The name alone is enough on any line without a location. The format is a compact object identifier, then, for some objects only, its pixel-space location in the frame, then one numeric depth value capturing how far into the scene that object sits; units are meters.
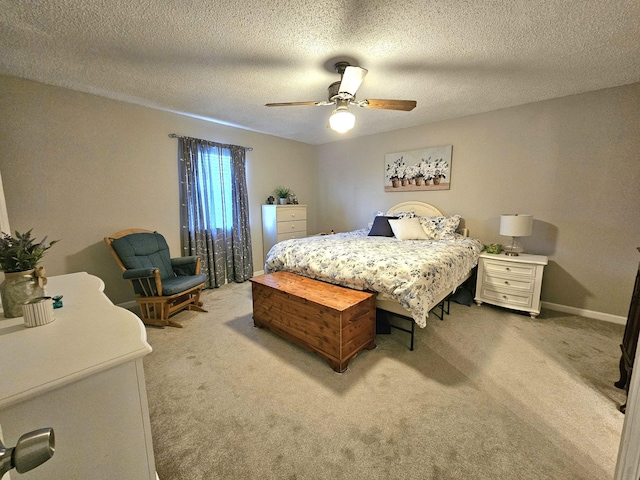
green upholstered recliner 2.71
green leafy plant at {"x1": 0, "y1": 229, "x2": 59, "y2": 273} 1.07
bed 2.14
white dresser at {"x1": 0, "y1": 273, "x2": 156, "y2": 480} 0.71
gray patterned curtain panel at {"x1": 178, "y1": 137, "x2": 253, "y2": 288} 3.65
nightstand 2.92
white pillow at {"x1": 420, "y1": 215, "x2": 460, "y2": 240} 3.51
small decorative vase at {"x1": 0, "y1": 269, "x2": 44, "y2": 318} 1.09
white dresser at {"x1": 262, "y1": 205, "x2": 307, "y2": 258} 4.41
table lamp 2.98
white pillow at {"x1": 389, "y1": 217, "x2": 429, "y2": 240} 3.51
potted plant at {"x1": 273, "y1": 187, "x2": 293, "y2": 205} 4.67
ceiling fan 2.22
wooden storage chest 2.02
